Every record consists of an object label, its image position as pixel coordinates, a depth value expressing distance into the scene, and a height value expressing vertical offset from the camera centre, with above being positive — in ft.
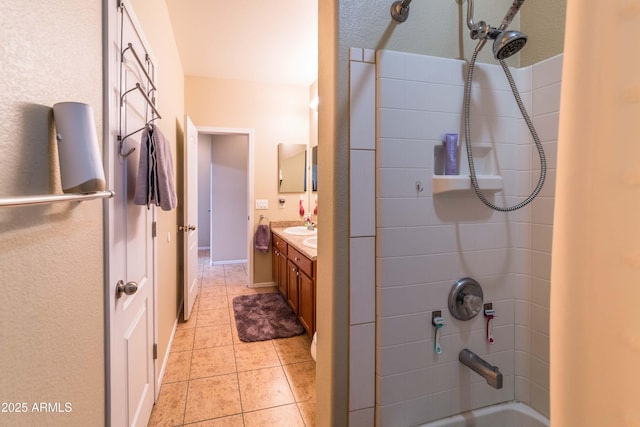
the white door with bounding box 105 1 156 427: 3.60 -0.84
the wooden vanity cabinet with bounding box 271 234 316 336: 7.93 -2.54
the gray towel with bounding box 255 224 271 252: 12.66 -1.58
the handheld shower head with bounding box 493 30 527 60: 3.38 +1.93
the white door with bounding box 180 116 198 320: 9.78 -0.50
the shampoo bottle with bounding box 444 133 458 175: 3.83 +0.67
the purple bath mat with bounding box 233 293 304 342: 8.97 -4.04
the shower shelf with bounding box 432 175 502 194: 3.75 +0.27
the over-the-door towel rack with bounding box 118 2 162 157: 3.94 +1.73
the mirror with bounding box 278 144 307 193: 13.07 +1.57
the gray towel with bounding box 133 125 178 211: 4.44 +0.45
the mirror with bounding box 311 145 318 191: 13.00 +1.54
